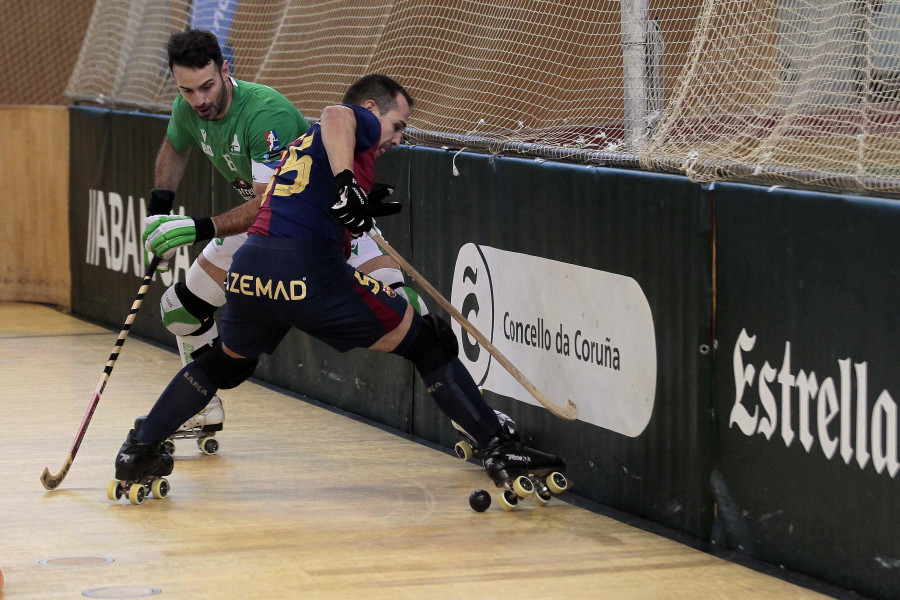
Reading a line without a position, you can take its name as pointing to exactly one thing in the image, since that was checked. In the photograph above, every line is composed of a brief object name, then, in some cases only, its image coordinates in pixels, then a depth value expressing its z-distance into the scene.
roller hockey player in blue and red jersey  10.47
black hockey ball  10.99
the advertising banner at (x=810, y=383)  8.70
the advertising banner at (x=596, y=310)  10.45
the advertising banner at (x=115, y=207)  19.08
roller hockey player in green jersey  12.17
